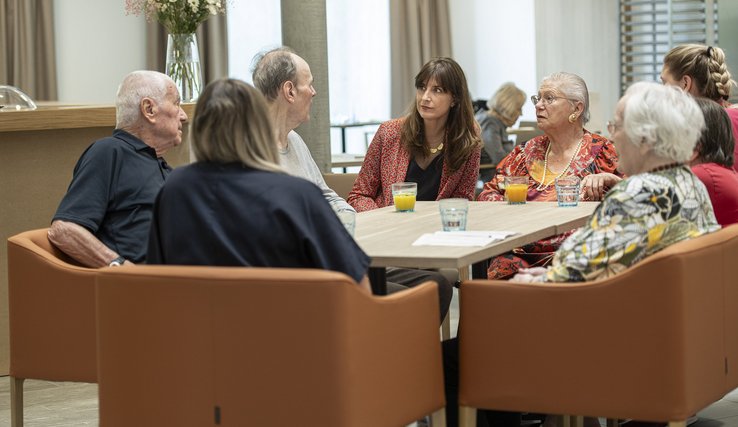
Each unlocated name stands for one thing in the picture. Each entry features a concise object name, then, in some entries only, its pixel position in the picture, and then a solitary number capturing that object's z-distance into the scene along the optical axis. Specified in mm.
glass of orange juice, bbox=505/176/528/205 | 4152
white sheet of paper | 3148
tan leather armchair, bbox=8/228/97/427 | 3402
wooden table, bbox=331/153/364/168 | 7096
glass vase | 5461
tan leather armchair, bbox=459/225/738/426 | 2744
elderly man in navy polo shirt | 3572
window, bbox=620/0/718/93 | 11031
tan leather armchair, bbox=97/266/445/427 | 2502
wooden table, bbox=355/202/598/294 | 2980
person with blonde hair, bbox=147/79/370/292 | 2596
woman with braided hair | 4449
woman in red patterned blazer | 4707
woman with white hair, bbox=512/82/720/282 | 2865
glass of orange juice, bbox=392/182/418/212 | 4004
